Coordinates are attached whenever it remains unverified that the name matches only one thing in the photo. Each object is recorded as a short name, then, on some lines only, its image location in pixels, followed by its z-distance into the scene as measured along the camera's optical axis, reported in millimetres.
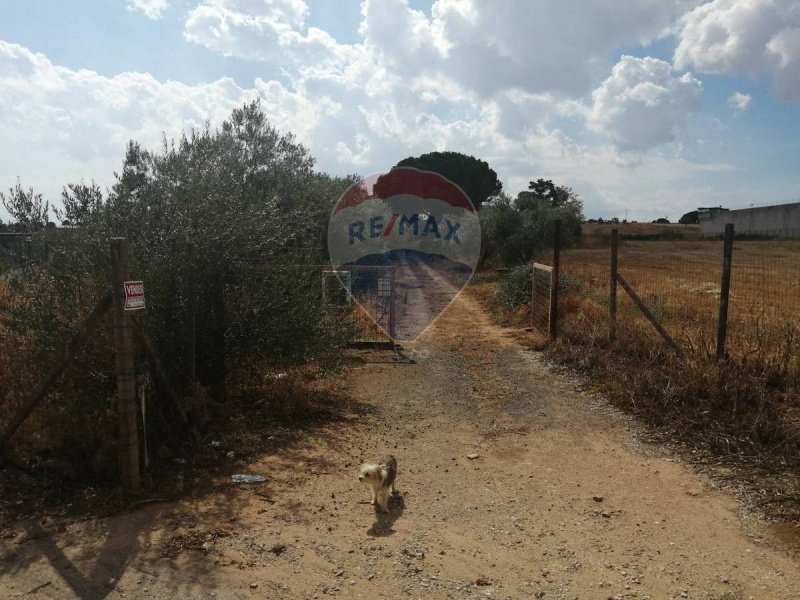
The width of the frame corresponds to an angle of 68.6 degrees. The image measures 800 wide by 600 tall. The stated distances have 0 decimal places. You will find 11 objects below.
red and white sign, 4152
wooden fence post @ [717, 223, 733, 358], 6418
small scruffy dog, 4094
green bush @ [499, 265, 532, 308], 14570
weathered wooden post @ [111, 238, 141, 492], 4160
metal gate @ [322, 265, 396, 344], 9492
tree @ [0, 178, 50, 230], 5305
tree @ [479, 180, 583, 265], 25438
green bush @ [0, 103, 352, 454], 5113
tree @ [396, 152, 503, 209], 38188
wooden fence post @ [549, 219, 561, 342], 10094
